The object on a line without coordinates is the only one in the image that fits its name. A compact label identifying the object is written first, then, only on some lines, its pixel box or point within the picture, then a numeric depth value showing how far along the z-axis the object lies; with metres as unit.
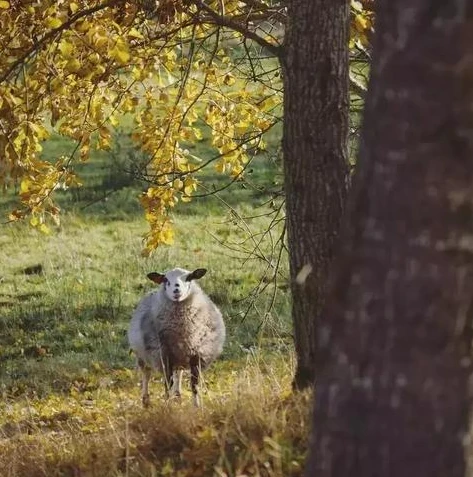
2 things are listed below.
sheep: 18.97
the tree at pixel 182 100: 12.72
